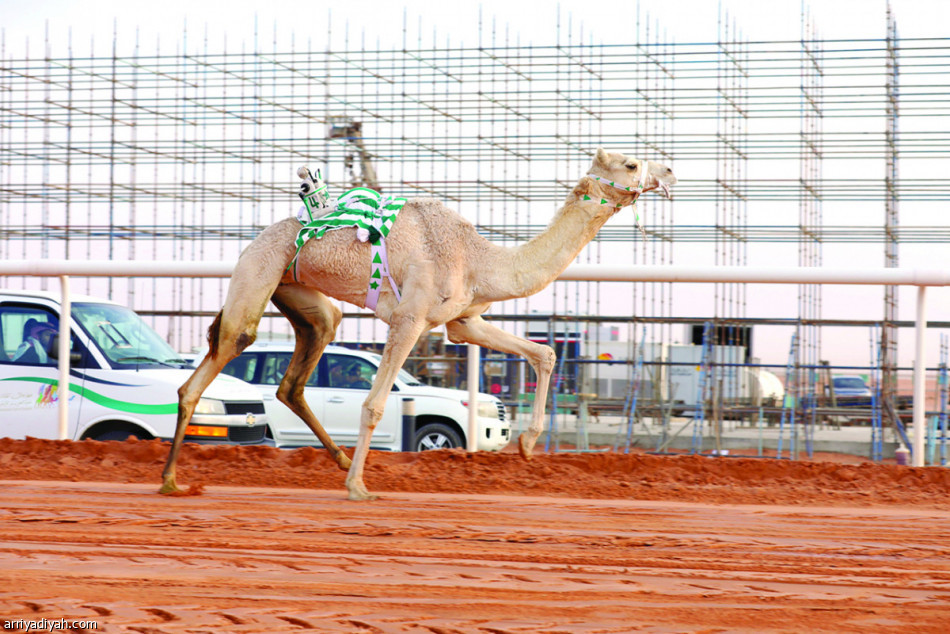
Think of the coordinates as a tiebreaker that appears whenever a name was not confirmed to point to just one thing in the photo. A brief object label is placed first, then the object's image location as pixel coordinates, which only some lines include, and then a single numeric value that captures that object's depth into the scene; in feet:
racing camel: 34.14
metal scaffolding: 133.69
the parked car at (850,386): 114.52
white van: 49.11
